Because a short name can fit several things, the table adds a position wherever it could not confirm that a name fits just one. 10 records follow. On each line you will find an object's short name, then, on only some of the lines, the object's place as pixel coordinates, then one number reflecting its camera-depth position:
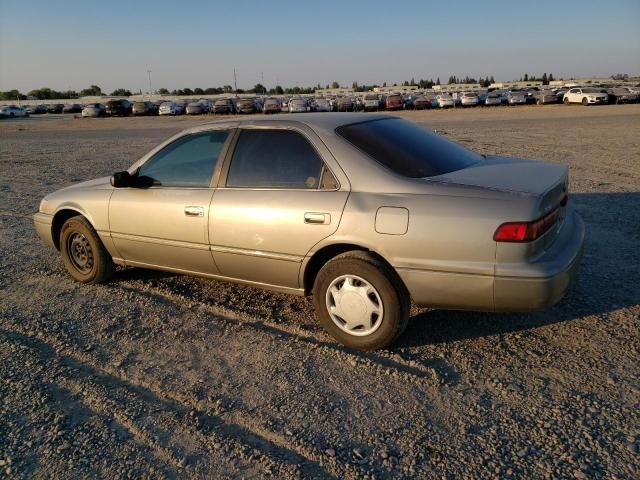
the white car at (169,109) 47.91
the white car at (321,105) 41.44
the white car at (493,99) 42.94
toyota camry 2.98
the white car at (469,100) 43.41
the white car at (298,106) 40.91
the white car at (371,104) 41.97
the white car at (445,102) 44.33
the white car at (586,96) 37.41
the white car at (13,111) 53.54
